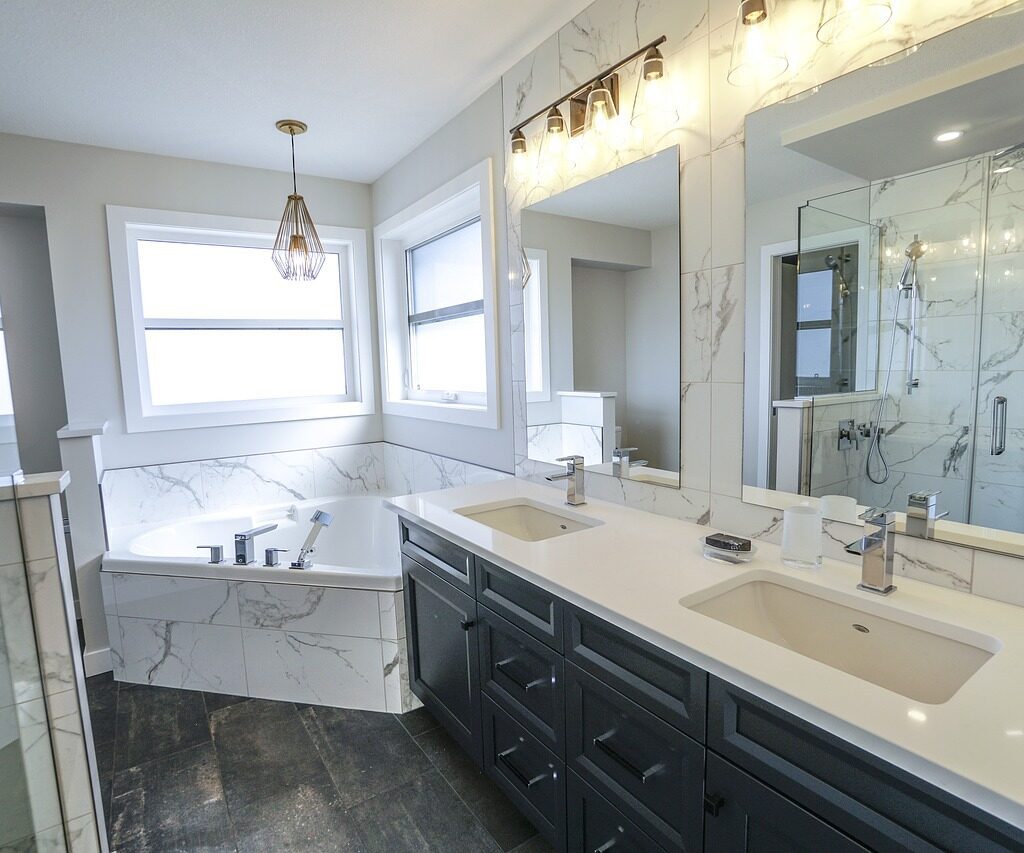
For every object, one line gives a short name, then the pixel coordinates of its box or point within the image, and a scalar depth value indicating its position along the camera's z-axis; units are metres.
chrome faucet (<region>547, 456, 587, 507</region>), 2.02
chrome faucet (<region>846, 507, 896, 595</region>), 1.16
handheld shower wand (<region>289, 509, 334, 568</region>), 2.36
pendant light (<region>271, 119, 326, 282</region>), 2.68
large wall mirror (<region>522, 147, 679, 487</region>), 1.76
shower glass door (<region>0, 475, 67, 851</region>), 1.39
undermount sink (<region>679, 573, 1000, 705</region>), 1.02
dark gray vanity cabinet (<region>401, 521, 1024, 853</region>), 0.79
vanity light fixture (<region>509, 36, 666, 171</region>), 1.61
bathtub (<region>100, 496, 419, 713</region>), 2.26
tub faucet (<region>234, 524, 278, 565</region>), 2.47
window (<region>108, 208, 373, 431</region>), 3.07
